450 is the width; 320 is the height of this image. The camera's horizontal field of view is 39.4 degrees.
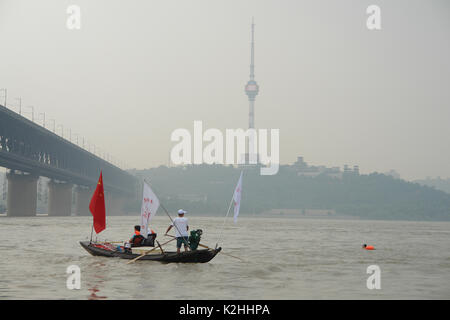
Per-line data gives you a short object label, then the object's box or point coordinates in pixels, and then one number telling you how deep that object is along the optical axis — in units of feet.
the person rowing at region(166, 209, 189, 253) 97.45
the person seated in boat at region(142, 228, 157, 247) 102.05
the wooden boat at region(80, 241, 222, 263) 96.48
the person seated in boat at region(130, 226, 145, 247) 102.17
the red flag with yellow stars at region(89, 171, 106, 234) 106.52
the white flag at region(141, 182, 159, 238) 98.27
